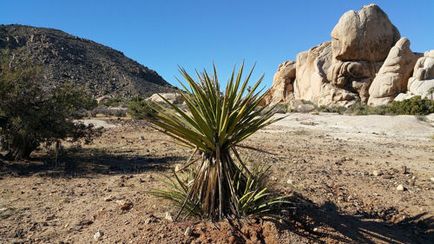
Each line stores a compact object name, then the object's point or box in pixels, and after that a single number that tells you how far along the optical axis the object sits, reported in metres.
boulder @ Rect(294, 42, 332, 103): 37.80
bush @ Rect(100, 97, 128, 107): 33.45
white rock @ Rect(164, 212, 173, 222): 4.24
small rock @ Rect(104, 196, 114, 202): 5.30
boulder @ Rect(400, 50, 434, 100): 28.17
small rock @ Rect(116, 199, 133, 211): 4.79
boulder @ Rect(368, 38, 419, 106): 31.27
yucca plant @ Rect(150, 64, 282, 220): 4.14
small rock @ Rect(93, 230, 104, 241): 4.11
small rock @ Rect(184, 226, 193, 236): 3.96
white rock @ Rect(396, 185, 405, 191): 6.60
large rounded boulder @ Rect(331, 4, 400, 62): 35.66
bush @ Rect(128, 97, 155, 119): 20.48
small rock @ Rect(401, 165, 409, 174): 7.98
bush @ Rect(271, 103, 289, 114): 35.17
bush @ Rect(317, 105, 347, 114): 29.04
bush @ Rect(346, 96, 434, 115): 23.77
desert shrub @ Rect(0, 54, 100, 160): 8.05
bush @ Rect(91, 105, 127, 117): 24.33
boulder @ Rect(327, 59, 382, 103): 35.03
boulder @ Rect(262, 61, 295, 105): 44.62
